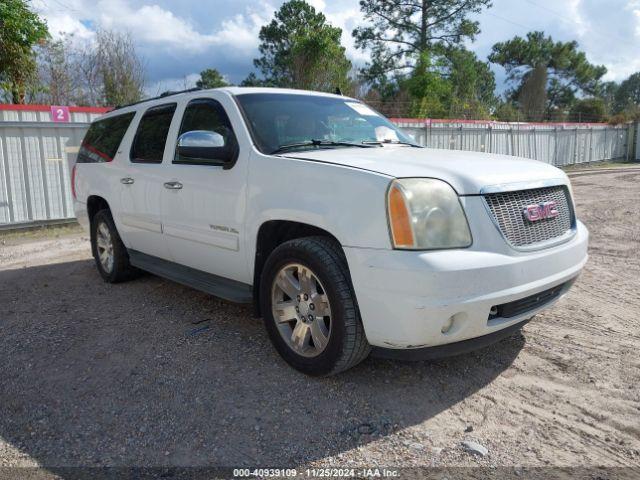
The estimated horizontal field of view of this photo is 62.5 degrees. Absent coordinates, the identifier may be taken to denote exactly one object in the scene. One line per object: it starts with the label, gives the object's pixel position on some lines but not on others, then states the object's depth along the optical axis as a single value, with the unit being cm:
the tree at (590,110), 4150
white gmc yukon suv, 279
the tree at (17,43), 1161
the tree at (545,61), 5272
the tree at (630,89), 7706
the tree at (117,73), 1859
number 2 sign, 1027
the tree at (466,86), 2753
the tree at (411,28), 3459
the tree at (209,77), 5402
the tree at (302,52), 2369
